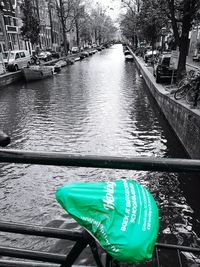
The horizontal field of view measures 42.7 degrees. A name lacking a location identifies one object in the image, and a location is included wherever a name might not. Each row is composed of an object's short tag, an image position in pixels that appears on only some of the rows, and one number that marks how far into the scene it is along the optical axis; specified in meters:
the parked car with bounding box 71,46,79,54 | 58.32
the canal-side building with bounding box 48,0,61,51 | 61.49
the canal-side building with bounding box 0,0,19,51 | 36.77
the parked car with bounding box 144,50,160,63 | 32.94
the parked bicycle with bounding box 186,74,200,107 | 8.56
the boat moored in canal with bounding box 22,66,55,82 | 23.86
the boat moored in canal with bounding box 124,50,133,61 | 42.07
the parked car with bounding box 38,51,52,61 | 37.70
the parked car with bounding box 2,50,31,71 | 25.66
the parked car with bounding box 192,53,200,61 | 26.30
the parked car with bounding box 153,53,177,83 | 16.33
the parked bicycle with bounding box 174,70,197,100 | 10.58
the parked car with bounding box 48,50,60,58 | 43.58
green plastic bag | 1.09
